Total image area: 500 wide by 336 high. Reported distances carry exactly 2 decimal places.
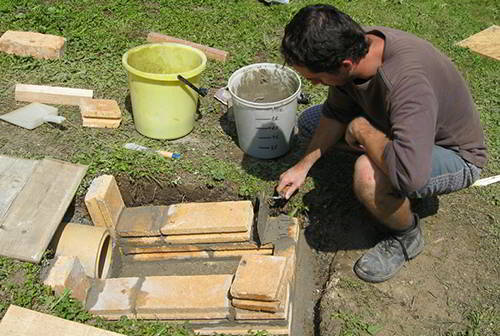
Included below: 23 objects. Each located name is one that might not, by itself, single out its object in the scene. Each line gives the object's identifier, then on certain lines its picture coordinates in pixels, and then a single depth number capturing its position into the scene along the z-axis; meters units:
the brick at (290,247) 3.07
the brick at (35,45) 4.93
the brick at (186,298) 2.76
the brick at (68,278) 2.67
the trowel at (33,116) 4.04
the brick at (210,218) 3.14
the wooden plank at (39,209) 2.75
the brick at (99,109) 4.04
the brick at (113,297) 2.80
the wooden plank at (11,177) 2.99
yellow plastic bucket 3.65
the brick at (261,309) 2.67
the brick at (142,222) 3.25
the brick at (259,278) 2.60
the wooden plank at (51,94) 4.33
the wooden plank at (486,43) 5.25
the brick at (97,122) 4.06
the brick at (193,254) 3.30
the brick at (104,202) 3.16
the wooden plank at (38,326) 2.42
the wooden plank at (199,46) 4.94
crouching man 2.43
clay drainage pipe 3.03
